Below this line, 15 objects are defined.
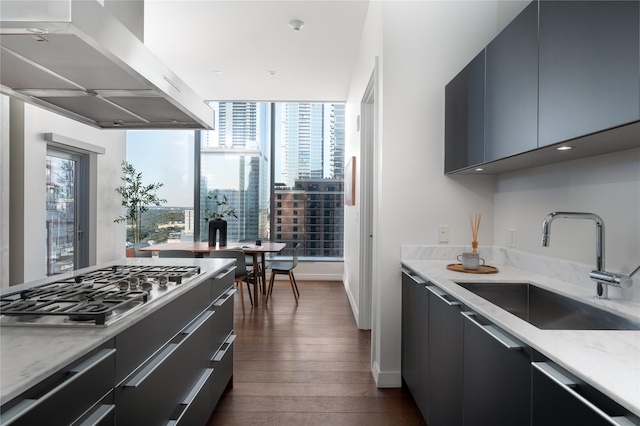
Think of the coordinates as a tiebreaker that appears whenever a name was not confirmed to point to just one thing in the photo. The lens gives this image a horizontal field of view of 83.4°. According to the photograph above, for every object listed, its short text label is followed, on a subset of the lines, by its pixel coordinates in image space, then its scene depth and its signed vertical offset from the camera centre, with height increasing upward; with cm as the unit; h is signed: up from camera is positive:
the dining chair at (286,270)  464 -73
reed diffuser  219 -8
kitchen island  81 -42
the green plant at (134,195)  525 +26
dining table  444 -45
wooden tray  195 -30
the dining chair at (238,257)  418 -51
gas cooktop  108 -32
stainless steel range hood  97 +53
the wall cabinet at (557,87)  101 +46
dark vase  493 -22
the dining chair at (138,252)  467 -52
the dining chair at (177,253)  412 -47
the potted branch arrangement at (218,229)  493 -23
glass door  409 +0
